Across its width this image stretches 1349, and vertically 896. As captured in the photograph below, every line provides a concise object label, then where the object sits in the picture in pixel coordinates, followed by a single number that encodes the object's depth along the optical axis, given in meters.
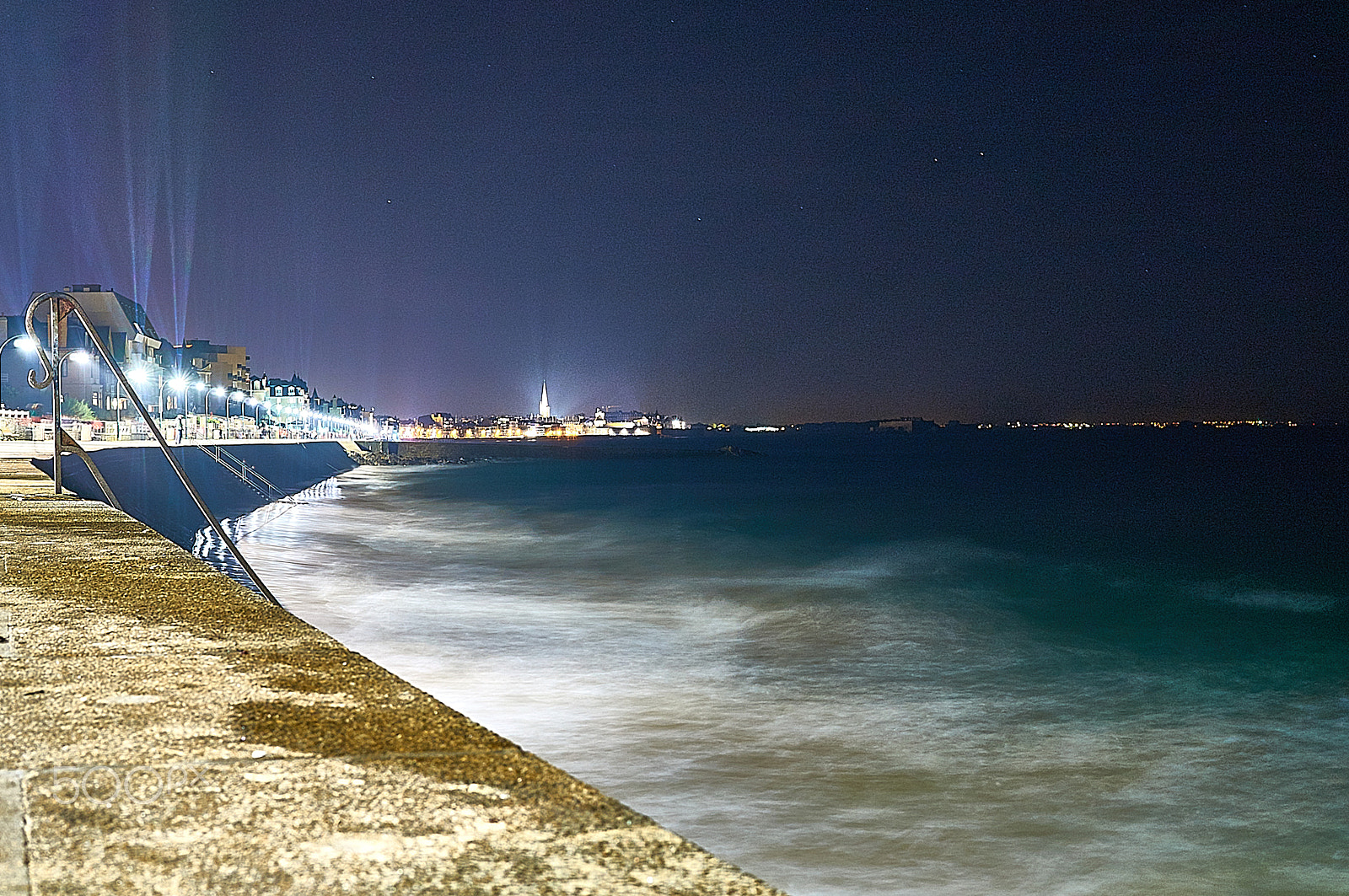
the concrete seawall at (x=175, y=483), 28.95
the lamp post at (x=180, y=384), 72.89
